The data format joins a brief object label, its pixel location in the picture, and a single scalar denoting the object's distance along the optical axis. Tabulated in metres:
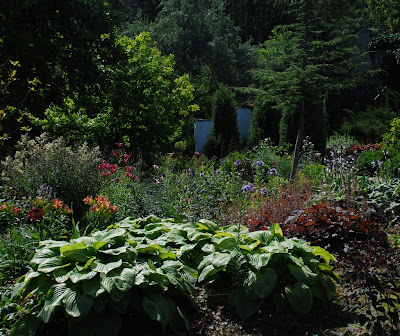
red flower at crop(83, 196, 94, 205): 4.07
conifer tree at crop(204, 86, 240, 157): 14.06
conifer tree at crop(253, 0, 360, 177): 8.38
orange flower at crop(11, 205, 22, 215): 3.91
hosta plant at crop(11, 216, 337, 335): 2.67
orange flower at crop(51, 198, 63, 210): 3.88
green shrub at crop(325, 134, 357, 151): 13.54
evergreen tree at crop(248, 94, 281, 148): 14.61
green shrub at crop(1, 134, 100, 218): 5.49
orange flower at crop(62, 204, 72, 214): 3.91
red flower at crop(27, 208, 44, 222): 3.57
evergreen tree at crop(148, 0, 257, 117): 20.28
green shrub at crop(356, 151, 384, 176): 8.20
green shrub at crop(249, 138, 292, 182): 8.49
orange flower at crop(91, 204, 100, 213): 4.02
